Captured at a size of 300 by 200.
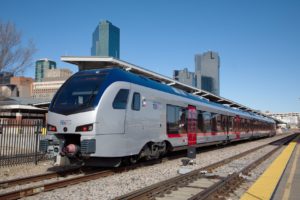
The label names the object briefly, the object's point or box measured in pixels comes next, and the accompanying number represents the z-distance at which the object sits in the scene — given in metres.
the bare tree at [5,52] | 19.50
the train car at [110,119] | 10.15
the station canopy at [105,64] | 19.95
